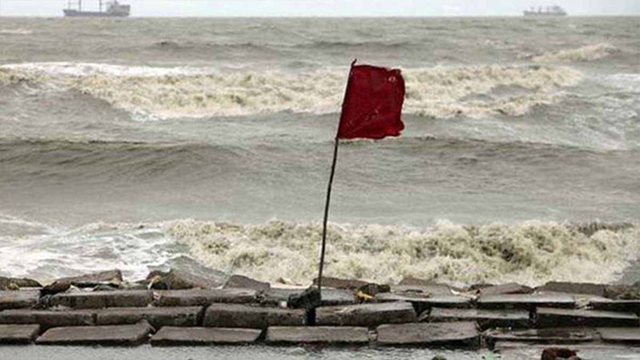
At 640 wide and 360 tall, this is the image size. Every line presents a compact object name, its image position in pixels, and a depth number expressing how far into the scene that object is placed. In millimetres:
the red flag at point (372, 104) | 11492
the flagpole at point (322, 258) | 11992
